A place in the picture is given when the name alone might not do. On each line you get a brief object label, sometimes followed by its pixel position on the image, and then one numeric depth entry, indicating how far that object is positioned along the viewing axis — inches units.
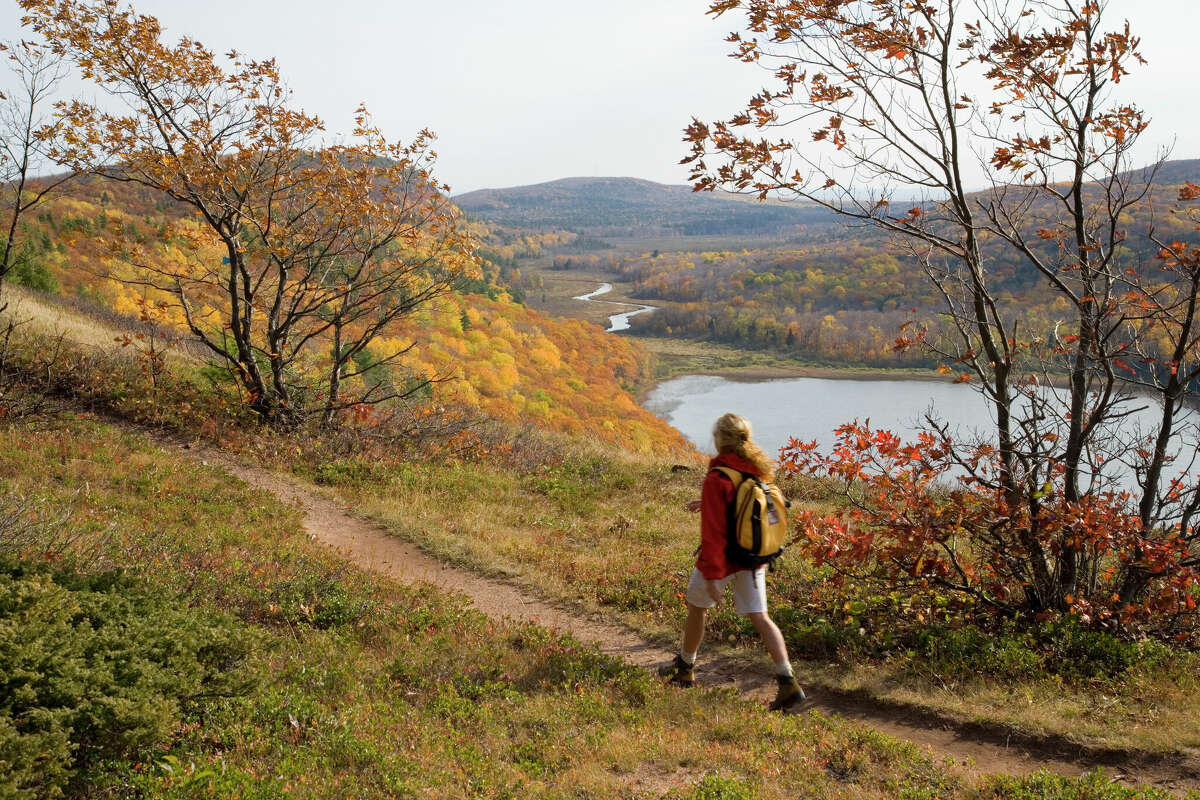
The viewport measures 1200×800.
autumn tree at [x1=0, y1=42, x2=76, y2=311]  459.8
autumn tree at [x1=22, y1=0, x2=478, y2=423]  488.1
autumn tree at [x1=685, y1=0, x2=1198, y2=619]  260.8
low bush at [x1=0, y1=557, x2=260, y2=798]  146.8
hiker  216.7
